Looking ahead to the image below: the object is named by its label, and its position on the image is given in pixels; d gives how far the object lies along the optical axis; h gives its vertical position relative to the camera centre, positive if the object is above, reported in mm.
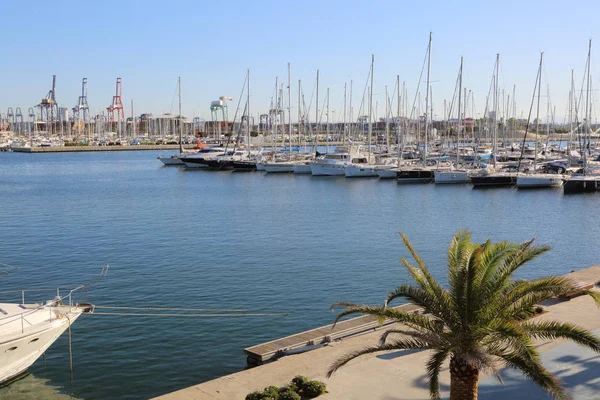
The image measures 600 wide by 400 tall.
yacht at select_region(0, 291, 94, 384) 15922 -4840
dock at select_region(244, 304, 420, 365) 17100 -5495
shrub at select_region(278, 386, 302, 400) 13336 -5267
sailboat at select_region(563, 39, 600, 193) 58375 -4159
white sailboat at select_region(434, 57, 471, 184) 67125 -4235
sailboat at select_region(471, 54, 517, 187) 63844 -4249
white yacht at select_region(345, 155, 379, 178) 75062 -4256
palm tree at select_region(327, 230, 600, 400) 11172 -3194
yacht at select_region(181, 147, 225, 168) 96188 -3831
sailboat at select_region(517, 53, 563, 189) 62250 -4289
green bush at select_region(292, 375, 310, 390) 13984 -5232
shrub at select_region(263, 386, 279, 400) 13376 -5259
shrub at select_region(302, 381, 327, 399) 13891 -5356
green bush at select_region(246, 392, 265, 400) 13375 -5297
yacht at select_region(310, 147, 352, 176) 77812 -3739
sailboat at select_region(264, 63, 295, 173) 84625 -4288
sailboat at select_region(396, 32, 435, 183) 69688 -4311
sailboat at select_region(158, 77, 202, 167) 103375 -4525
